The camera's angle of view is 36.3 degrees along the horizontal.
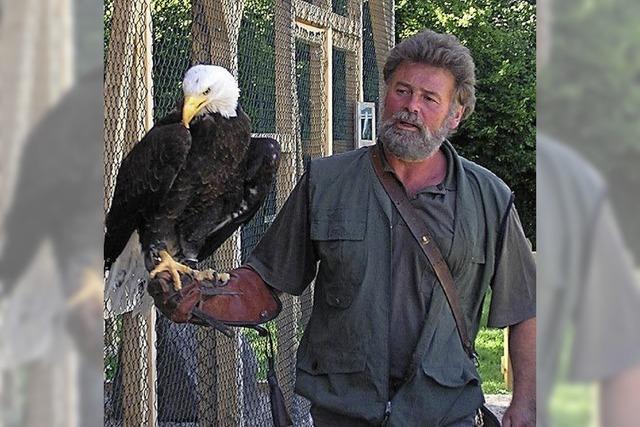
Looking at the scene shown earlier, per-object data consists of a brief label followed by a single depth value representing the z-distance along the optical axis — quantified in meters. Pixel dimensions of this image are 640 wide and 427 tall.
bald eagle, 3.39
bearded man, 2.80
